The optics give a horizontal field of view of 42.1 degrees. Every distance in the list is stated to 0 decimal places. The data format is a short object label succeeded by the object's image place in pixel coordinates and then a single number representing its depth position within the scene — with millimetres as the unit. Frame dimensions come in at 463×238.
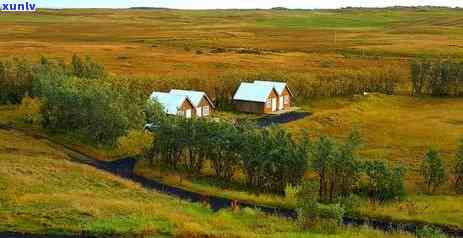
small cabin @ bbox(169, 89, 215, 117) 64125
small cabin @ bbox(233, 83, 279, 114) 72812
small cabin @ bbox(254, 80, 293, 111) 75625
